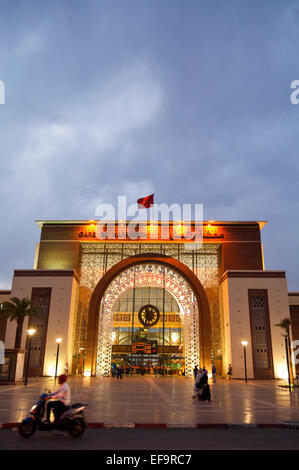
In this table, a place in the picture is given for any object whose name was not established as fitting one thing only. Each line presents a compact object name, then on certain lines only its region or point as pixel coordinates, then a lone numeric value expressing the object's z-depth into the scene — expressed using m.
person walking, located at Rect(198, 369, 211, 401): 14.88
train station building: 30.86
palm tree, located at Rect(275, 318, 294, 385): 27.61
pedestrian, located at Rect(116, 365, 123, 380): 30.93
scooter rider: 7.98
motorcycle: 7.59
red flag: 33.78
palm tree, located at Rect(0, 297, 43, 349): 26.08
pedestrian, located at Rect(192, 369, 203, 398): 15.30
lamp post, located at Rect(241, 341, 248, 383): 28.02
